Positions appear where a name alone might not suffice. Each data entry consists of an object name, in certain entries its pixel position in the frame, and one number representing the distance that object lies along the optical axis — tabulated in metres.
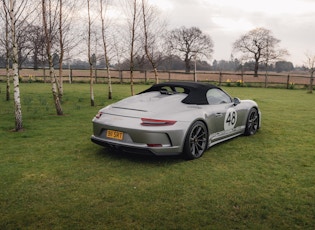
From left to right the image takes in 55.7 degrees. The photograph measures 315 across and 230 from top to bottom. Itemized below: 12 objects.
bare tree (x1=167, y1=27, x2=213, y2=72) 56.59
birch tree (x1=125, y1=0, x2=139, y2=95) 13.34
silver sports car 4.80
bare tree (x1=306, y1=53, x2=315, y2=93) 26.94
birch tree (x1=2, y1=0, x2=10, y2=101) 12.90
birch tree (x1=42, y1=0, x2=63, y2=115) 8.81
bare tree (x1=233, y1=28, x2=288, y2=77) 50.06
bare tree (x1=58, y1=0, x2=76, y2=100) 10.90
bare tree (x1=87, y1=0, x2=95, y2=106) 12.44
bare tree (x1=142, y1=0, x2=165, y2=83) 14.21
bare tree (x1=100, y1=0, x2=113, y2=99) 13.27
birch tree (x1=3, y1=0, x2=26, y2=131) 6.92
